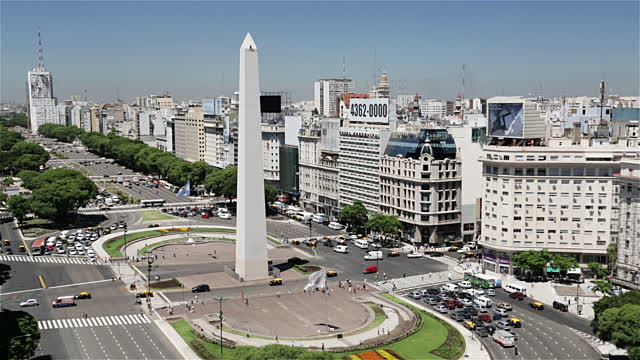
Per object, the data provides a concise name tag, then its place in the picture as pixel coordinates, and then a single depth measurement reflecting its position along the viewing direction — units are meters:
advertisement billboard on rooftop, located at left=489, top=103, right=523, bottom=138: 101.06
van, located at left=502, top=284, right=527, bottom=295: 90.62
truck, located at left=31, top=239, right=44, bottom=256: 114.88
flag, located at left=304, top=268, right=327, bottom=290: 77.69
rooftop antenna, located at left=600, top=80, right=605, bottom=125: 153.12
